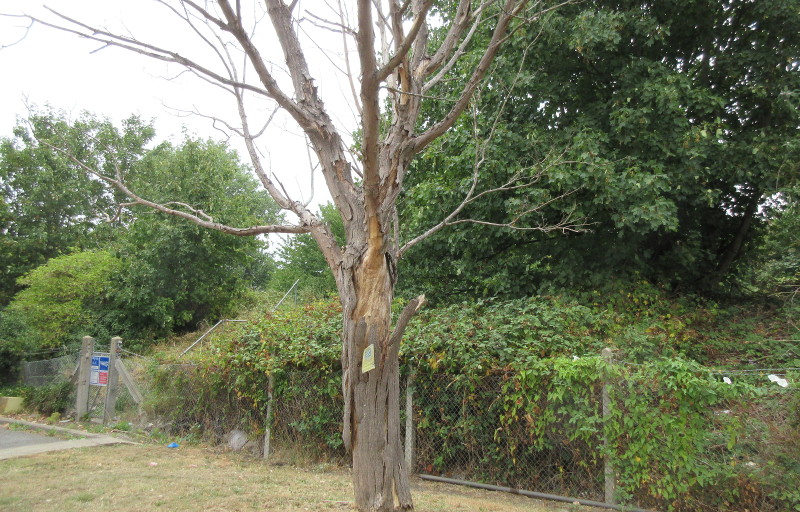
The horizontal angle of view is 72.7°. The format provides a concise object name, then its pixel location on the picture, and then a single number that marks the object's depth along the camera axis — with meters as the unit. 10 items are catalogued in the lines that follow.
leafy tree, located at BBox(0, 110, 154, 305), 23.84
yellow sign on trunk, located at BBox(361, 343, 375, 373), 4.39
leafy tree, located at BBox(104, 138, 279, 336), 17.72
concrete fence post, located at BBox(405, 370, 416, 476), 6.98
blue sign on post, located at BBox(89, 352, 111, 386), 10.88
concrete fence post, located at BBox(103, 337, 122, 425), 10.59
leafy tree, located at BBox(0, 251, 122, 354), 16.95
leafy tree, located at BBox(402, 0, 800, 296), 8.42
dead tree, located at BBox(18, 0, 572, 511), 4.30
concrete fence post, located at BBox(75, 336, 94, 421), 11.16
